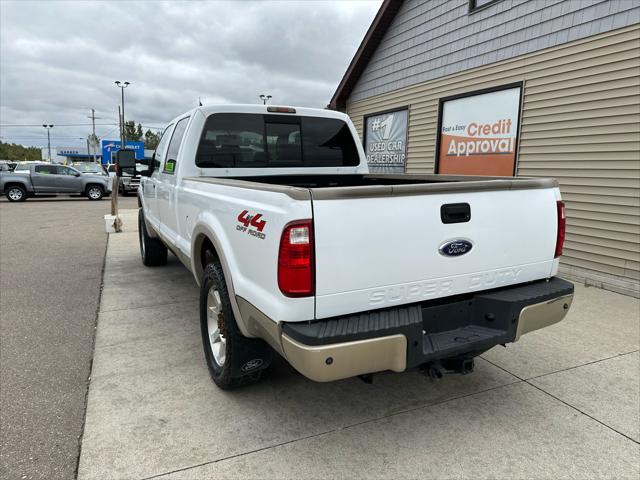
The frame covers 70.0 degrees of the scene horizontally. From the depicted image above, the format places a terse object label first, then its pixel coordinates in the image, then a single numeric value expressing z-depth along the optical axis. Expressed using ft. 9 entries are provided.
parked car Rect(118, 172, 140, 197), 75.61
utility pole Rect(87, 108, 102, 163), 229.97
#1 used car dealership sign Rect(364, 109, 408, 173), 33.22
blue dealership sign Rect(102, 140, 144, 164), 123.63
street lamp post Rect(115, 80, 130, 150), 127.95
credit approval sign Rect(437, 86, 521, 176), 24.34
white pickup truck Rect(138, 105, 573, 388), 6.98
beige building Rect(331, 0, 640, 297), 18.92
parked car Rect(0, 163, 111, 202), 62.69
